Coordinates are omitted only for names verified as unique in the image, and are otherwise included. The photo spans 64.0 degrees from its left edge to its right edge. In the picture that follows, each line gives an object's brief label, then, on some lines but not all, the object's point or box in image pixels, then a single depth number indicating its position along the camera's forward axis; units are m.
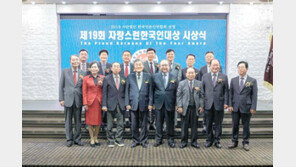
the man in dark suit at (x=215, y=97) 4.11
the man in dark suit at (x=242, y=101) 4.02
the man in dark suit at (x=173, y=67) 4.61
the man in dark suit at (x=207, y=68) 4.76
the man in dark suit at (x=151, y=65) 4.62
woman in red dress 4.13
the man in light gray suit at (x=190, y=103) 4.08
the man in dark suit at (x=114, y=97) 4.12
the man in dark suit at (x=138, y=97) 4.09
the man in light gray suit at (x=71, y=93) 4.14
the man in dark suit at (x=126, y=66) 4.51
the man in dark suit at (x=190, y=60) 4.62
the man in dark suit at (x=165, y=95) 4.14
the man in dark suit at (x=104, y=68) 4.64
